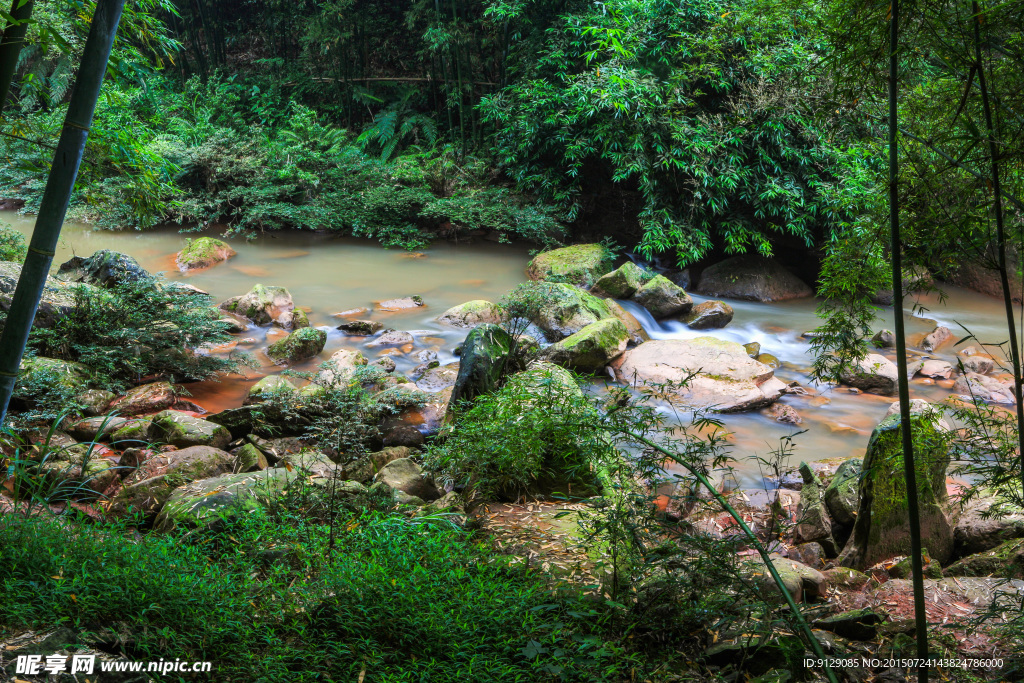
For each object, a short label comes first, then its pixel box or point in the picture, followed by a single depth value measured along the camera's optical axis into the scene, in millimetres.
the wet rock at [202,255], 10023
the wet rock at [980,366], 7082
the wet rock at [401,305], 8812
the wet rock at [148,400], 5164
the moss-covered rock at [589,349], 6621
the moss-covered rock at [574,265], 9633
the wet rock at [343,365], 5648
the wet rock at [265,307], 7863
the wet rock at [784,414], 6012
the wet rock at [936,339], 7930
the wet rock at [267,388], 5175
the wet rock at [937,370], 7016
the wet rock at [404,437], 5129
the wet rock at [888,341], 7961
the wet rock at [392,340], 7566
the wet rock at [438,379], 6293
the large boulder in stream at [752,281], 10172
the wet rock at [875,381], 6520
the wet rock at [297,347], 6820
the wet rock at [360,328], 7816
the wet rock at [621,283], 8856
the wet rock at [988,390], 6430
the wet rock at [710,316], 8562
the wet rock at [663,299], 8664
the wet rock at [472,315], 8117
